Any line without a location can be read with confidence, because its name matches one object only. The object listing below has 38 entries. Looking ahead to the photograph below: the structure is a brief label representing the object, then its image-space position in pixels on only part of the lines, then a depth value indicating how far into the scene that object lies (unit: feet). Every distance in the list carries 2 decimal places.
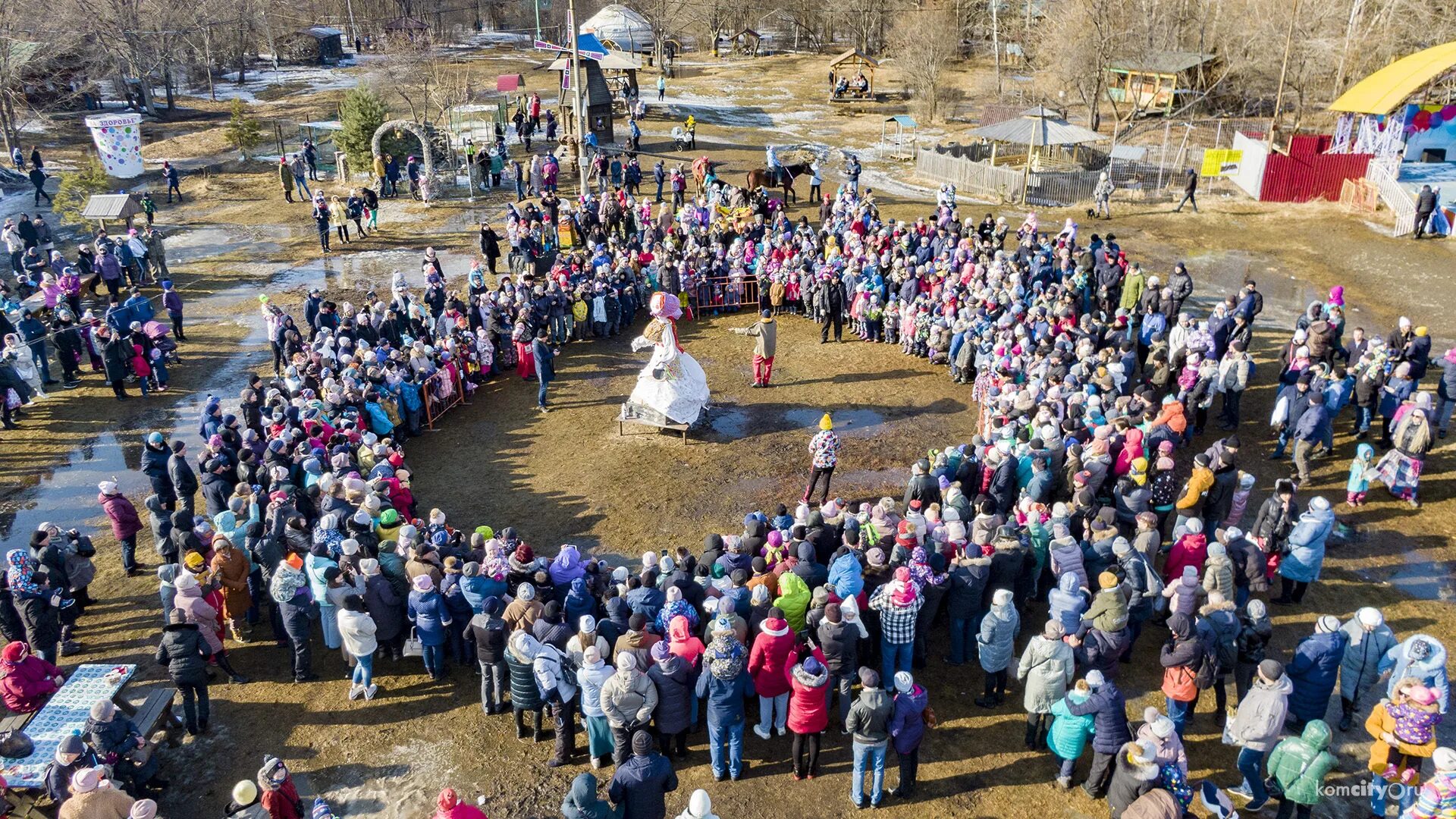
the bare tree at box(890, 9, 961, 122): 135.03
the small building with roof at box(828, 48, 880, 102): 152.46
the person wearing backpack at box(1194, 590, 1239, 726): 27.81
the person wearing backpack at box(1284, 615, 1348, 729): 27.04
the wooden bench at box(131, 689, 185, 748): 28.53
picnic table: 26.35
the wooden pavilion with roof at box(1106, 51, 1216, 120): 122.11
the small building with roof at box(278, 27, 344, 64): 192.34
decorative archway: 92.84
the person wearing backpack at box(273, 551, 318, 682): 31.09
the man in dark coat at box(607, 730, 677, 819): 23.00
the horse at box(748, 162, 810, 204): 92.68
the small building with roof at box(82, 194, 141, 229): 71.87
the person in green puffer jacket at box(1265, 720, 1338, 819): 23.99
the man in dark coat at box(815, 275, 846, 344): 59.21
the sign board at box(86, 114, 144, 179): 100.48
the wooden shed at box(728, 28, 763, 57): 210.38
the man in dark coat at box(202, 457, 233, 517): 39.01
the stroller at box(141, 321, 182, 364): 55.77
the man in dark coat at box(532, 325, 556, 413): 51.31
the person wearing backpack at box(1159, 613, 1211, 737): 27.32
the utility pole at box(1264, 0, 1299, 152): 96.76
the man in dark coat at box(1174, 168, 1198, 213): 85.35
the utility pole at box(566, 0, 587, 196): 81.05
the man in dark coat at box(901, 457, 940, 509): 37.06
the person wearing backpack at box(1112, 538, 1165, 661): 30.53
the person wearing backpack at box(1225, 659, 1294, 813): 25.27
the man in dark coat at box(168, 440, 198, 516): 39.93
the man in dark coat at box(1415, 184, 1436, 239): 74.64
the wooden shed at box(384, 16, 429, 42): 176.04
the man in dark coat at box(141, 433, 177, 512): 40.57
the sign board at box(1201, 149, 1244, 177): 92.94
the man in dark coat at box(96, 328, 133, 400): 52.60
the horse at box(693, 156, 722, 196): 94.07
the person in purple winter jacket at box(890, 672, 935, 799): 25.67
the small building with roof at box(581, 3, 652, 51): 157.28
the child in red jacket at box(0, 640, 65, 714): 28.14
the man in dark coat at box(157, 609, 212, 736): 28.68
